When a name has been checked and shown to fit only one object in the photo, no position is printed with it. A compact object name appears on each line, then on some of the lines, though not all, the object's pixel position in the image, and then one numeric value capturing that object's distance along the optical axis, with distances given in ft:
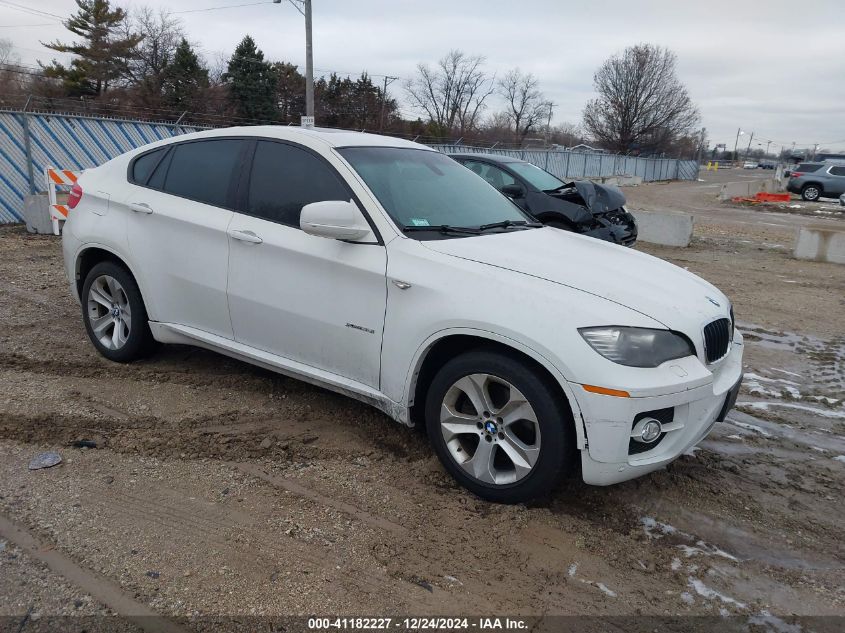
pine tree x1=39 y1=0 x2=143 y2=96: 126.00
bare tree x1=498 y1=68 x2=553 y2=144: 281.95
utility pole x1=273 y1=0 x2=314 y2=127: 75.51
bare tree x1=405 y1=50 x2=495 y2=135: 255.09
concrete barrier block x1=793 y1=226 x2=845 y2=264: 36.96
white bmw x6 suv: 9.52
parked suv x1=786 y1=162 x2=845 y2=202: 94.27
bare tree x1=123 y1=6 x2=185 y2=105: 124.88
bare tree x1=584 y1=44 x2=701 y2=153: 250.37
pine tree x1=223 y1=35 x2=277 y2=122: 119.55
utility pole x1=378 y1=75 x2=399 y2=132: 137.58
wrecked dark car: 29.91
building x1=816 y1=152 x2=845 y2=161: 183.42
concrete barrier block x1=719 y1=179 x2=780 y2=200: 100.22
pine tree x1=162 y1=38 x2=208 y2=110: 121.60
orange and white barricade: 33.53
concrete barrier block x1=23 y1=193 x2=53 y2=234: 35.40
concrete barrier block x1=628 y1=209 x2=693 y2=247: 41.89
